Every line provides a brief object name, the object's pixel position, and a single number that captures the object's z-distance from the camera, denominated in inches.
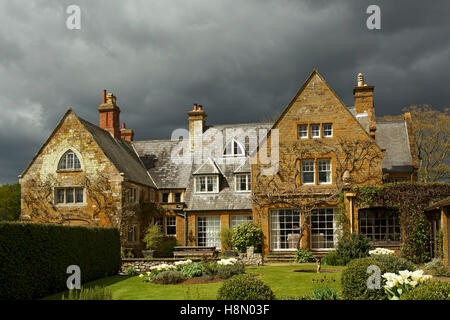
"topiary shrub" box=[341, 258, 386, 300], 496.1
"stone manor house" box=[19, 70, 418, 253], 1159.6
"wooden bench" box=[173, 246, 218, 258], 1092.7
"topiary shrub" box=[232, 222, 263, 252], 1160.2
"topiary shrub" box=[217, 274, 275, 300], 447.8
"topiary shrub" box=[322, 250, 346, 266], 963.5
